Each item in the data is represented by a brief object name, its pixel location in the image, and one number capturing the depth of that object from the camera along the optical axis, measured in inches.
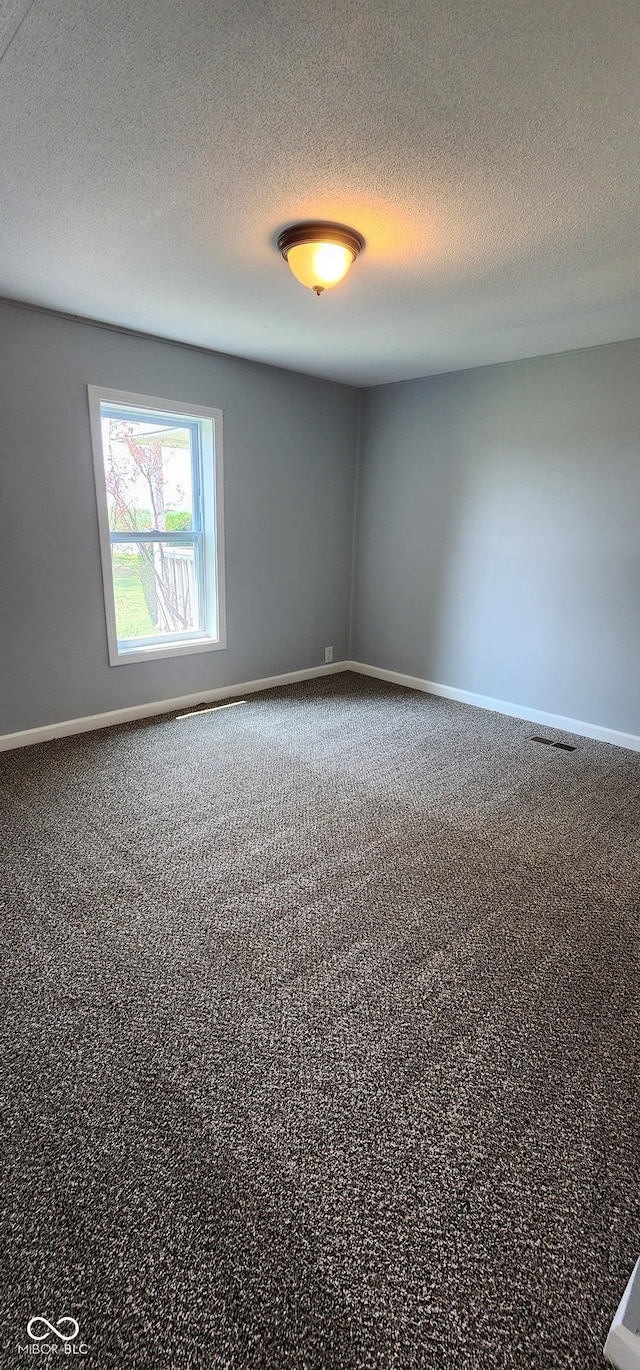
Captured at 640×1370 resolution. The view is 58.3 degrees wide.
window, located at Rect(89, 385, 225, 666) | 139.3
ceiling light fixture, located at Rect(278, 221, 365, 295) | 79.4
